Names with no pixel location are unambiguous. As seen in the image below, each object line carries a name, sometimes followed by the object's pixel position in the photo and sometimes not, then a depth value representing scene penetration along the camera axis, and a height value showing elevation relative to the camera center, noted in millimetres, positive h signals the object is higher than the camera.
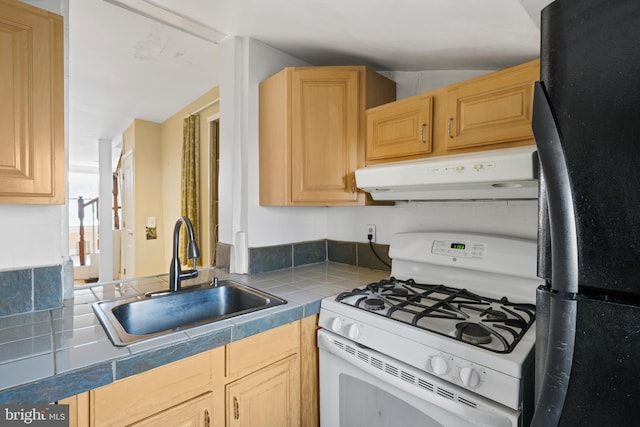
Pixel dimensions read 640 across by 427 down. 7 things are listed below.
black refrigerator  492 -7
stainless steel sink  1328 -459
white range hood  1115 +123
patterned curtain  3143 +315
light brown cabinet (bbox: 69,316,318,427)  907 -616
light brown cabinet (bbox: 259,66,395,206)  1717 +420
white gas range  935 -435
